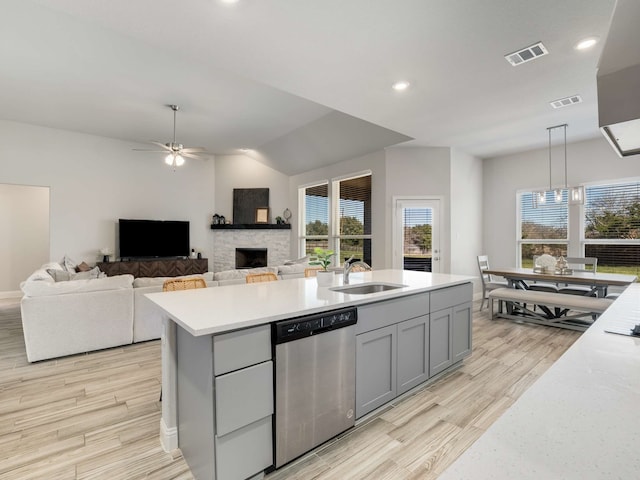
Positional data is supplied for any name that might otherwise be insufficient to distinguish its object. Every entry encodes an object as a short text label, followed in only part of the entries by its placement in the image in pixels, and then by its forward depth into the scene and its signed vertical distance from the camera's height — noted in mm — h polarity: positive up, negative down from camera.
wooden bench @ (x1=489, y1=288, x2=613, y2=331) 3922 -873
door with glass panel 5832 +104
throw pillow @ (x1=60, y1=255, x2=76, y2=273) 5809 -450
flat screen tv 6867 +22
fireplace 8164 -467
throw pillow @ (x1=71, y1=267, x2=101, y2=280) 4418 -490
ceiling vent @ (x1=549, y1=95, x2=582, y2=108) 3606 +1615
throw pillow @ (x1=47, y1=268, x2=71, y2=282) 4090 -454
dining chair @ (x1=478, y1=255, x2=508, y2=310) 5368 -755
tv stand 6559 -597
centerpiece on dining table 4457 -377
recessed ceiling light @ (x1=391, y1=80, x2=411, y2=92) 3224 +1601
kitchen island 1524 -688
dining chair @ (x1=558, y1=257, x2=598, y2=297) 4562 -469
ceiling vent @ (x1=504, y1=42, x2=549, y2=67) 2604 +1575
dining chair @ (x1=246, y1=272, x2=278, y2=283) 3241 -397
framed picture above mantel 8164 +640
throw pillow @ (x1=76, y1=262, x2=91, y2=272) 6102 -533
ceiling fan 5111 +1448
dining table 3967 -510
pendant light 4312 +617
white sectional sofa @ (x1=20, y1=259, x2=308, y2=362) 3277 -809
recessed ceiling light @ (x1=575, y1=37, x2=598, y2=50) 2467 +1563
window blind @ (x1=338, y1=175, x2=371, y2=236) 6359 +705
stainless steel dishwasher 1707 -813
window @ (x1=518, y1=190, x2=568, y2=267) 5797 +199
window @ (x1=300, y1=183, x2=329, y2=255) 7250 +545
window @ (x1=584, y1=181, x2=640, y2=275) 5051 +220
